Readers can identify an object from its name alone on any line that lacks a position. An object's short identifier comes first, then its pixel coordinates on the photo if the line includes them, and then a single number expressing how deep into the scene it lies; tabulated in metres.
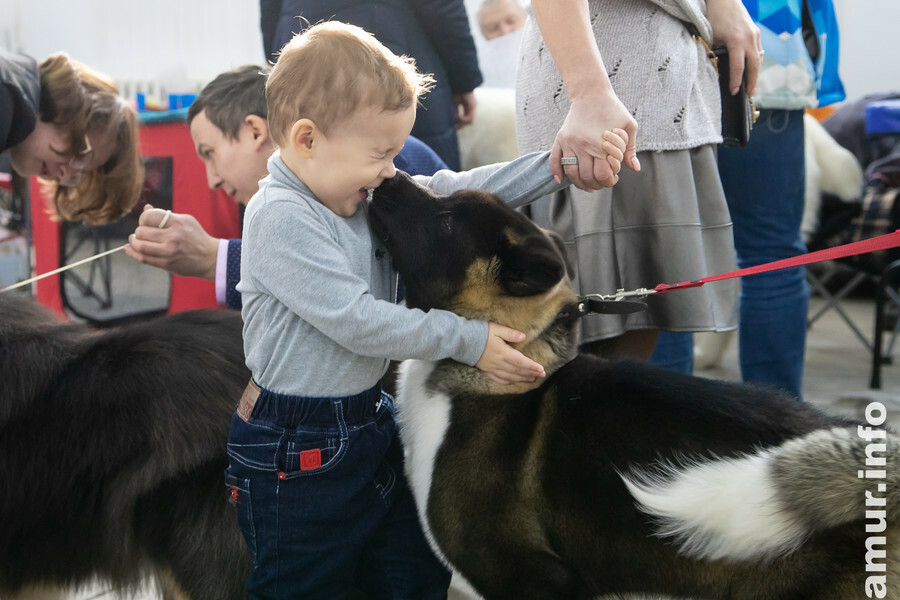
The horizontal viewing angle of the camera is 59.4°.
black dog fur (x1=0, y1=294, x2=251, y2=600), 1.68
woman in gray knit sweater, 1.77
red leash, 1.41
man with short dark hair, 2.16
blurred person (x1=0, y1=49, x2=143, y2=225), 2.43
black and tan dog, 1.34
